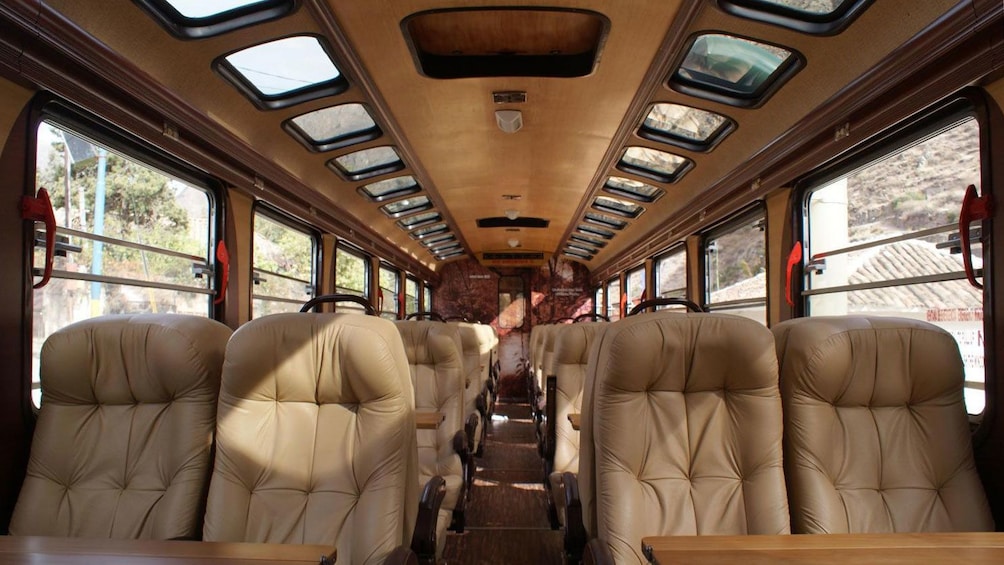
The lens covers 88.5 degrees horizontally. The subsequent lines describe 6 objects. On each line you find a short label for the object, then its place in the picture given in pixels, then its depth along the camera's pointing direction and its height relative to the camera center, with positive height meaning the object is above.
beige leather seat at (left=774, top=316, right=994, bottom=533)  1.69 -0.47
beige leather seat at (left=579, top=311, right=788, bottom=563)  1.65 -0.46
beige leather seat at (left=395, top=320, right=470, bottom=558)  3.63 -0.65
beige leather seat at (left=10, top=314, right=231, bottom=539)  1.72 -0.46
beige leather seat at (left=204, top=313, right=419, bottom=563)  1.60 -0.45
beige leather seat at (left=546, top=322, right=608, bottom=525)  4.21 -0.64
